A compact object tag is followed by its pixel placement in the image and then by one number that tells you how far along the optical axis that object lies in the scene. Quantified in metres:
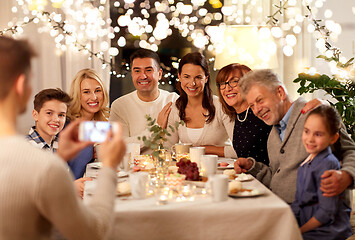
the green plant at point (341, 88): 3.52
